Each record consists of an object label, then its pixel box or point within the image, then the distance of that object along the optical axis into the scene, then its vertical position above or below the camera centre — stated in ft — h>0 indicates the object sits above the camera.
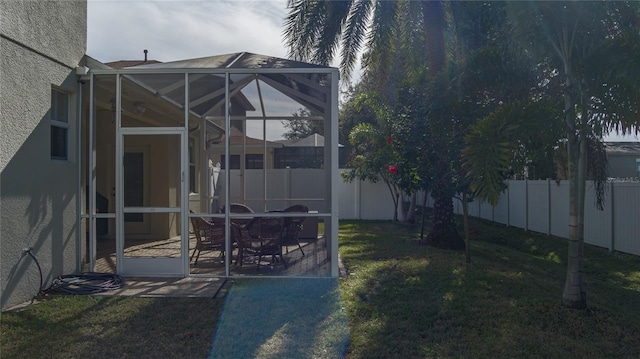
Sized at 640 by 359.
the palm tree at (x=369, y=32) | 32.96 +10.44
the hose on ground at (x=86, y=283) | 21.77 -4.63
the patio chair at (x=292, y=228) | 28.40 -2.78
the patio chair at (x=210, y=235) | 26.96 -2.95
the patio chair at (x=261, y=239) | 26.53 -3.05
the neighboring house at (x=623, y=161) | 68.33 +2.77
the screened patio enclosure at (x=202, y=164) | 24.97 +1.30
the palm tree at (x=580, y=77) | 19.16 +4.15
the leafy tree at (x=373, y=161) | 39.04 +2.01
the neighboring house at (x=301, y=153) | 44.98 +2.89
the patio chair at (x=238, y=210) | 29.43 -1.77
